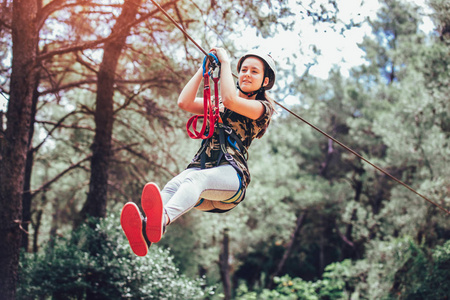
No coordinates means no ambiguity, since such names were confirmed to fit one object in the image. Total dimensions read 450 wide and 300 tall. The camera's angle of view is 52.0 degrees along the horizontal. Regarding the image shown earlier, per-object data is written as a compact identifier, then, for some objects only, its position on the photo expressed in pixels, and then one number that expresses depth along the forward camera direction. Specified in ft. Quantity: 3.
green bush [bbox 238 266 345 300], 39.42
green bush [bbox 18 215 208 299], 23.41
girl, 8.38
